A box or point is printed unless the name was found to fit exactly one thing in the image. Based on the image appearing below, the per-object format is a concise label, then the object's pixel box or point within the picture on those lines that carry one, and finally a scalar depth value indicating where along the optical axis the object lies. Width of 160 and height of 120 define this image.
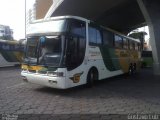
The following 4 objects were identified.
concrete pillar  11.43
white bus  5.19
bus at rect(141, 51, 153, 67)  16.93
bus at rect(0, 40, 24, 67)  13.14
